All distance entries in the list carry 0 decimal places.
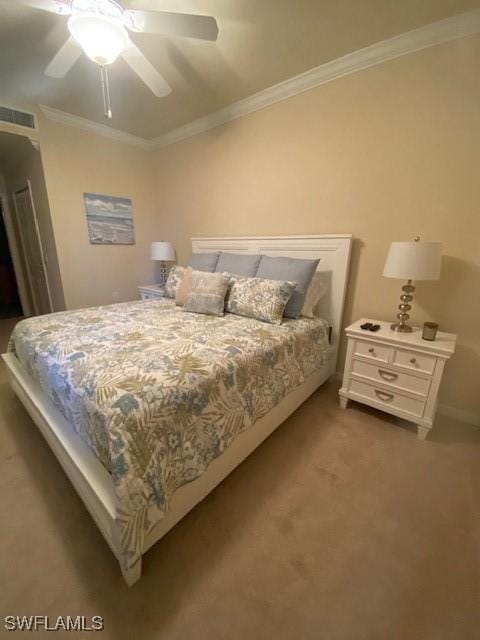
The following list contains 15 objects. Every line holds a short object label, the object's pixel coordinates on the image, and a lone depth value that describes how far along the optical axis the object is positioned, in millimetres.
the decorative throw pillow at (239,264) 2373
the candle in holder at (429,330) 1630
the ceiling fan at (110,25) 1203
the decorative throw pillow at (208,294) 2064
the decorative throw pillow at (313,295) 2164
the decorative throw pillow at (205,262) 2652
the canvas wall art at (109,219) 3129
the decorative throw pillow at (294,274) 2037
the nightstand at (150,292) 3184
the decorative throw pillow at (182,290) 2324
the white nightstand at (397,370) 1603
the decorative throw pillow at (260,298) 1897
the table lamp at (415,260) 1584
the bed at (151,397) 896
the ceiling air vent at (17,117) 2464
